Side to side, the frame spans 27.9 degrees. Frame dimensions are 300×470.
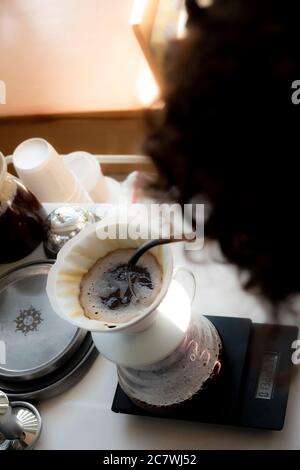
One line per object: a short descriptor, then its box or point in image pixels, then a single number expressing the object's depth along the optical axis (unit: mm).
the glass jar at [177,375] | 748
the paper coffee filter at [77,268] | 701
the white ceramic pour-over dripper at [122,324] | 703
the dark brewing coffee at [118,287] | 730
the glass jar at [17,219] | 938
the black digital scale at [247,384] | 764
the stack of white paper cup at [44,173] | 1008
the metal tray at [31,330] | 868
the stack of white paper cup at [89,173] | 1259
